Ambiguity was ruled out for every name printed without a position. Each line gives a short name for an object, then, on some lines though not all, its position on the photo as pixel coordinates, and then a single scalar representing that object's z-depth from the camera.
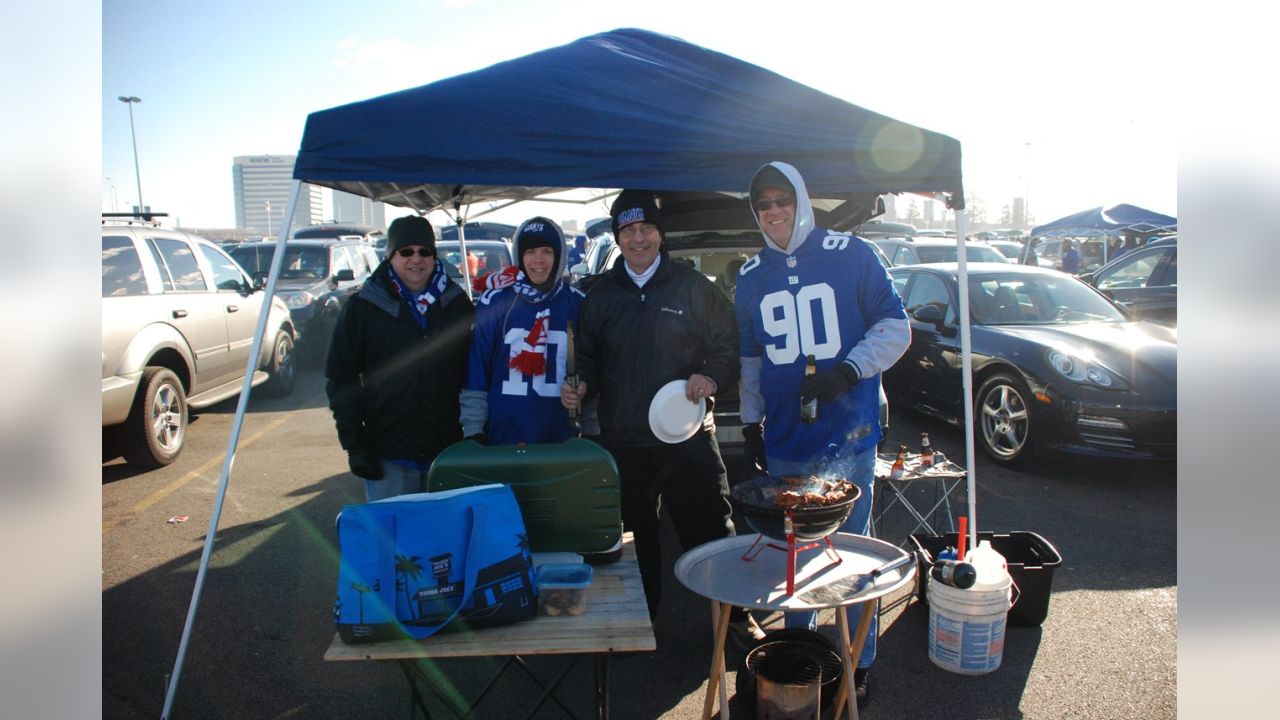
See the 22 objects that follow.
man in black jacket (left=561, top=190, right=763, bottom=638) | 3.46
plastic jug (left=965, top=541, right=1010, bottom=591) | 3.44
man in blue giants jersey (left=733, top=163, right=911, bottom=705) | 3.17
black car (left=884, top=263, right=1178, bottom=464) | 5.75
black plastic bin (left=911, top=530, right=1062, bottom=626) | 3.82
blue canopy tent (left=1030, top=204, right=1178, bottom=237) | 18.23
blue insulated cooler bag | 2.29
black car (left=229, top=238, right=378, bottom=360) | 11.30
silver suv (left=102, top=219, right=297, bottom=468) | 6.23
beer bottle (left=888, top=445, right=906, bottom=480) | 4.37
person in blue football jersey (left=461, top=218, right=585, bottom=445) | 3.55
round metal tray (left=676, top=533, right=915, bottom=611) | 2.39
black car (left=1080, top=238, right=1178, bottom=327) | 9.87
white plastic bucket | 3.42
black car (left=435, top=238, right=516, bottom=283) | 12.59
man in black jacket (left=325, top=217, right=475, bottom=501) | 3.50
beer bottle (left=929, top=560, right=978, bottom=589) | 3.39
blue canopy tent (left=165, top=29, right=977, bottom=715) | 3.20
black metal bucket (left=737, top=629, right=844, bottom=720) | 2.71
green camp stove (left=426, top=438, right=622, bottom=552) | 2.87
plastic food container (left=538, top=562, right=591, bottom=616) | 2.48
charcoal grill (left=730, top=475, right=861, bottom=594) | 2.46
